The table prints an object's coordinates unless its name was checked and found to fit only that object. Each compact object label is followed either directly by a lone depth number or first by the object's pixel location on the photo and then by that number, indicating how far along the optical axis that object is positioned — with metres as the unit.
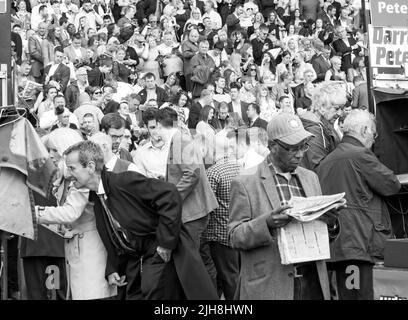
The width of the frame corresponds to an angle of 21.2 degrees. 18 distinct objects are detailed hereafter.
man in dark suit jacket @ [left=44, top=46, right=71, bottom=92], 20.00
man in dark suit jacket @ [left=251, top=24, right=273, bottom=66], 25.66
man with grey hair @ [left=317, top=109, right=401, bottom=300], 8.92
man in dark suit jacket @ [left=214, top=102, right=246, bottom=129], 18.10
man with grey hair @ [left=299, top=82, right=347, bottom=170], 9.91
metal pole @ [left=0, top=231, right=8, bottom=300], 9.08
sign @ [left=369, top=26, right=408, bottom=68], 10.70
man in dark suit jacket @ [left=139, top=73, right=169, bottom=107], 20.09
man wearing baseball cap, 7.11
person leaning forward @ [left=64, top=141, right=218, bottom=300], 8.08
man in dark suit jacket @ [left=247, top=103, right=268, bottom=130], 15.23
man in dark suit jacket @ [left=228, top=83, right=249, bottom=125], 19.87
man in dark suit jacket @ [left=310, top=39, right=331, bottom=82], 25.12
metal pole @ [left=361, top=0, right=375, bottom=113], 10.66
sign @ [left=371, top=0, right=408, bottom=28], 10.73
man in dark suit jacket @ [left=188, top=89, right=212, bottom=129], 18.96
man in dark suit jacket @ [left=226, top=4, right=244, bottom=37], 26.77
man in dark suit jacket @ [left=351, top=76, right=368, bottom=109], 14.91
